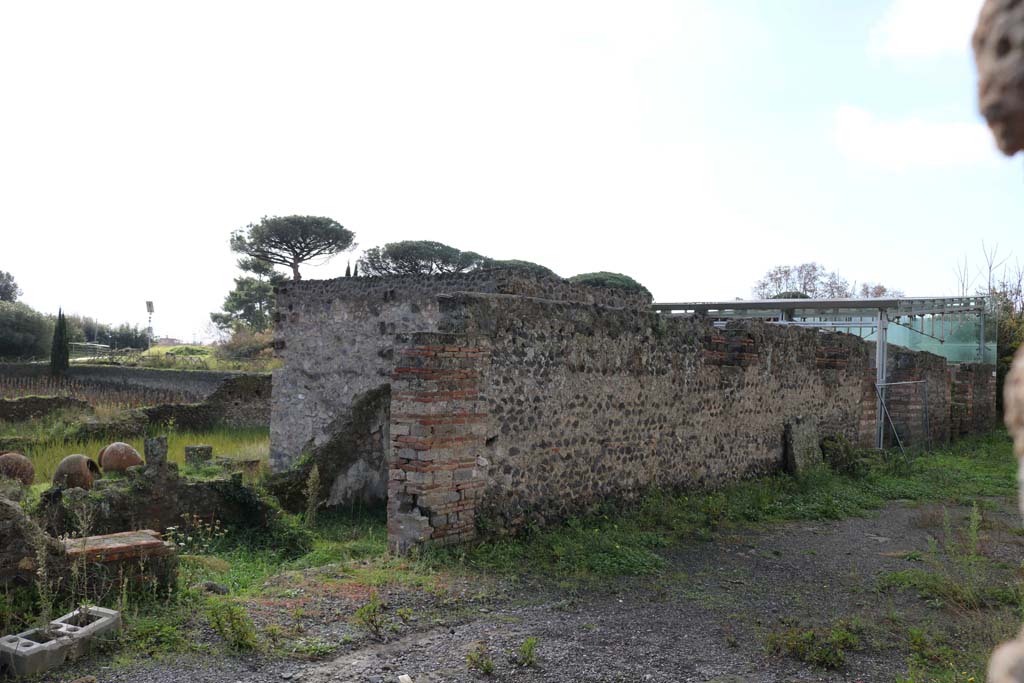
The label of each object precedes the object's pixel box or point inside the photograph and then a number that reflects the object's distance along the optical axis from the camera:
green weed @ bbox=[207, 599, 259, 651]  4.72
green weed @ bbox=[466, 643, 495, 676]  4.59
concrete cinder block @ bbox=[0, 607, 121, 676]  4.25
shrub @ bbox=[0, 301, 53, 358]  36.44
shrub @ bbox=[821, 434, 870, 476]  12.59
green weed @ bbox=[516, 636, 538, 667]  4.72
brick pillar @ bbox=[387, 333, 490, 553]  6.84
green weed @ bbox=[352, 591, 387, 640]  5.15
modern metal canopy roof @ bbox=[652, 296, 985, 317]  17.47
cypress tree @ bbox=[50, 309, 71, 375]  27.47
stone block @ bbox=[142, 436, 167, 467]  8.02
